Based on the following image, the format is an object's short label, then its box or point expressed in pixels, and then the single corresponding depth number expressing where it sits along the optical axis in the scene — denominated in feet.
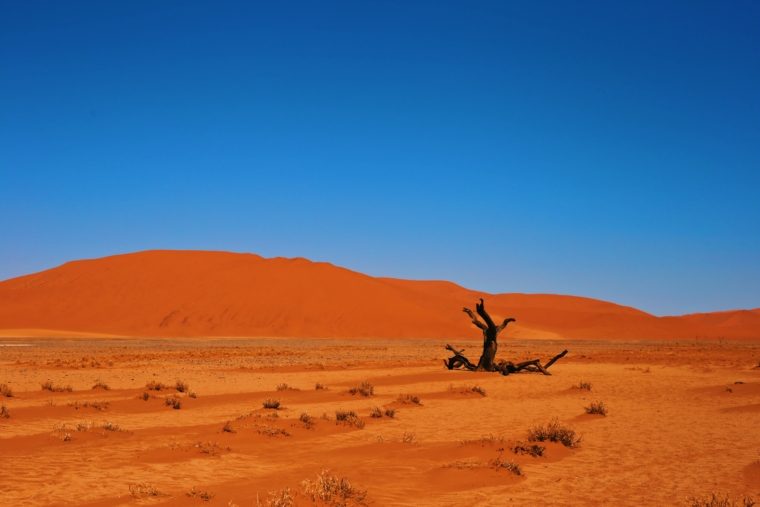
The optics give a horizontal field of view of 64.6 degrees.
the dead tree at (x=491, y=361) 78.07
